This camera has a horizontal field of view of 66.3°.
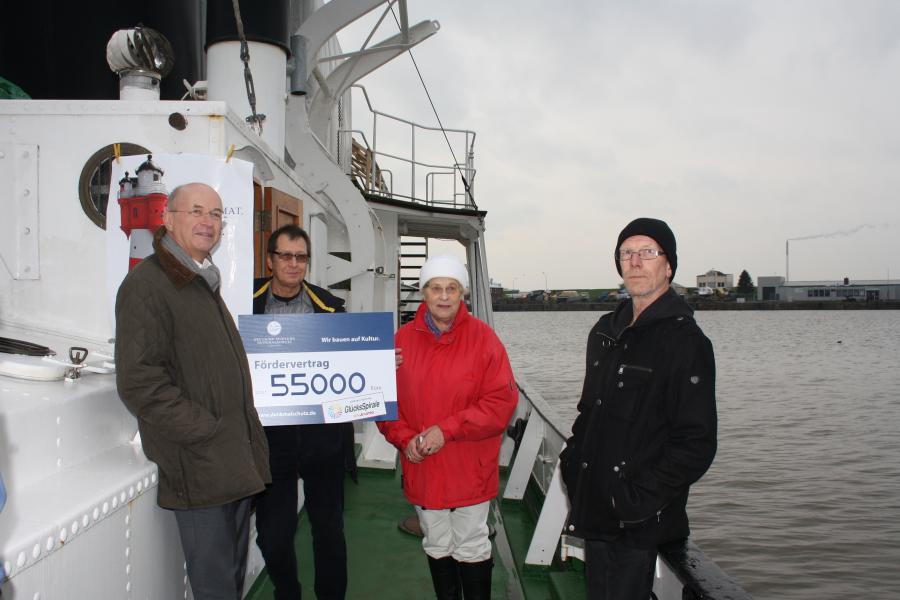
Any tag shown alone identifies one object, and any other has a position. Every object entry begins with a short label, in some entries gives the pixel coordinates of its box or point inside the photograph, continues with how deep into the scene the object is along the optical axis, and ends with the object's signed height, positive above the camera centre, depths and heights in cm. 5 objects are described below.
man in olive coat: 210 -28
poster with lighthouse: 307 +41
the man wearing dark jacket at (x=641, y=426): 216 -41
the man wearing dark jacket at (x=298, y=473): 310 -79
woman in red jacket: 304 -57
